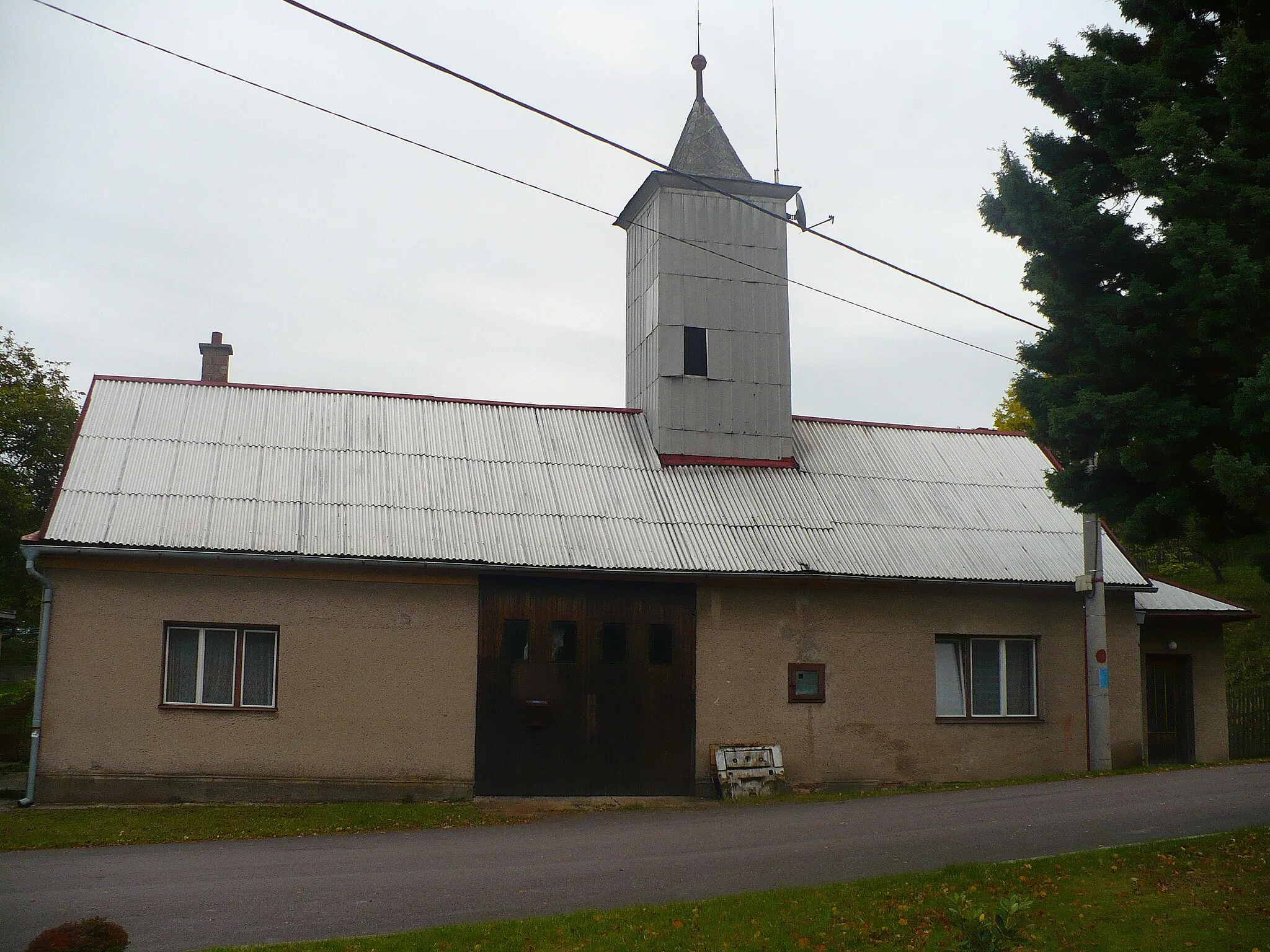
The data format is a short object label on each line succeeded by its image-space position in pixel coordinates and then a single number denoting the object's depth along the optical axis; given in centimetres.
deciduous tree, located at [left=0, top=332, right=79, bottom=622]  3381
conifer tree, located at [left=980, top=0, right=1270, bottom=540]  879
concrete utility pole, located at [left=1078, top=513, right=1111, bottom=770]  1714
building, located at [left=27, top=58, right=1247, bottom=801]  1479
